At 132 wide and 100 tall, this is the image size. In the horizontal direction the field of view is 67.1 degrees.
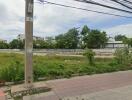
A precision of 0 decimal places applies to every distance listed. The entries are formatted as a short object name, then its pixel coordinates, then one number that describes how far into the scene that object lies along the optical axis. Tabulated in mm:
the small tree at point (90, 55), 7554
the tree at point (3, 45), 49517
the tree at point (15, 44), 44057
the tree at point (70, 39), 37271
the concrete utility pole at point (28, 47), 4141
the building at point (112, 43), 43177
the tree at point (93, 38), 35222
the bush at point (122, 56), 8584
